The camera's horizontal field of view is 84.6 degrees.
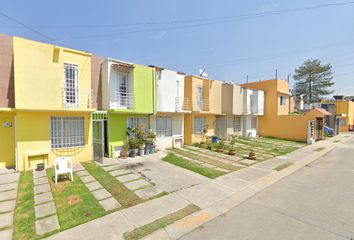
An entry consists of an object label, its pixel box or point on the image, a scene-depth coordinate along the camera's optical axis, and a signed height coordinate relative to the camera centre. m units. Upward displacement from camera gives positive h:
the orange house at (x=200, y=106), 18.17 +0.99
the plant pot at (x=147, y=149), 14.07 -2.44
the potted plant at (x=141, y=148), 13.62 -2.28
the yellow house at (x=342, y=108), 40.53 +1.66
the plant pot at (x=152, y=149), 14.34 -2.47
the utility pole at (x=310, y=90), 49.40 +6.52
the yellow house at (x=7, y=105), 9.59 +0.51
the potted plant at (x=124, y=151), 13.05 -2.41
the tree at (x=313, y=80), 47.47 +8.93
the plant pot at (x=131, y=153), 13.26 -2.56
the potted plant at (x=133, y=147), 13.27 -2.19
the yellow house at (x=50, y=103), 9.43 +0.64
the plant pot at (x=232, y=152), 14.66 -2.75
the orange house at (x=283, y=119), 23.78 -0.37
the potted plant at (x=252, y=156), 13.63 -2.84
